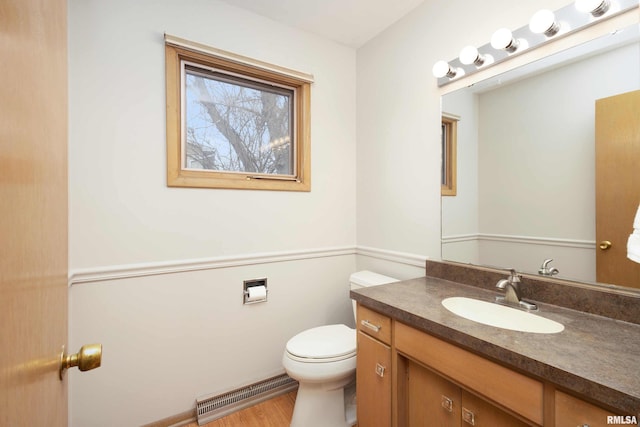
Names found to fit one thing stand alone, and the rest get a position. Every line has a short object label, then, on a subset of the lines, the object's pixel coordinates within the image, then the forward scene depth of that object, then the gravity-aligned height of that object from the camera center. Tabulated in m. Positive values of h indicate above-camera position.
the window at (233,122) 1.62 +0.62
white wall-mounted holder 1.81 -0.52
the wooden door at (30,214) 0.29 +0.00
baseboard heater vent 1.66 -1.18
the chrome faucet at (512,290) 1.21 -0.35
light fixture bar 1.06 +0.77
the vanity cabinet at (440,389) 0.74 -0.59
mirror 1.13 +0.24
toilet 1.46 -0.86
